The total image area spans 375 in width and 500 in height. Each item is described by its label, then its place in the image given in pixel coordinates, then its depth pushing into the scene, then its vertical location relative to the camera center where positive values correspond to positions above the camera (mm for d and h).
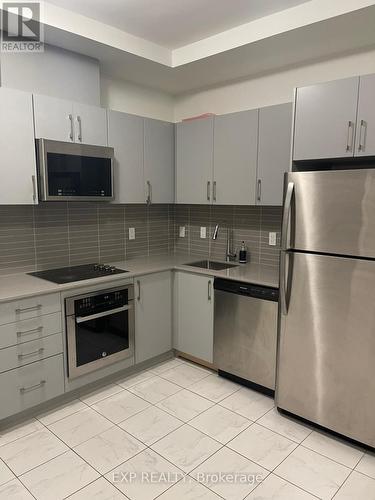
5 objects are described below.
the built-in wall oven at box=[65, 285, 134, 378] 2543 -966
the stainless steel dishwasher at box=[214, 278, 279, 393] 2590 -984
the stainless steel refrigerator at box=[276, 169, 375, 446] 1992 -574
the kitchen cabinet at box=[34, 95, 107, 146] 2449 +557
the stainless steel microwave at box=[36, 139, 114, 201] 2465 +199
